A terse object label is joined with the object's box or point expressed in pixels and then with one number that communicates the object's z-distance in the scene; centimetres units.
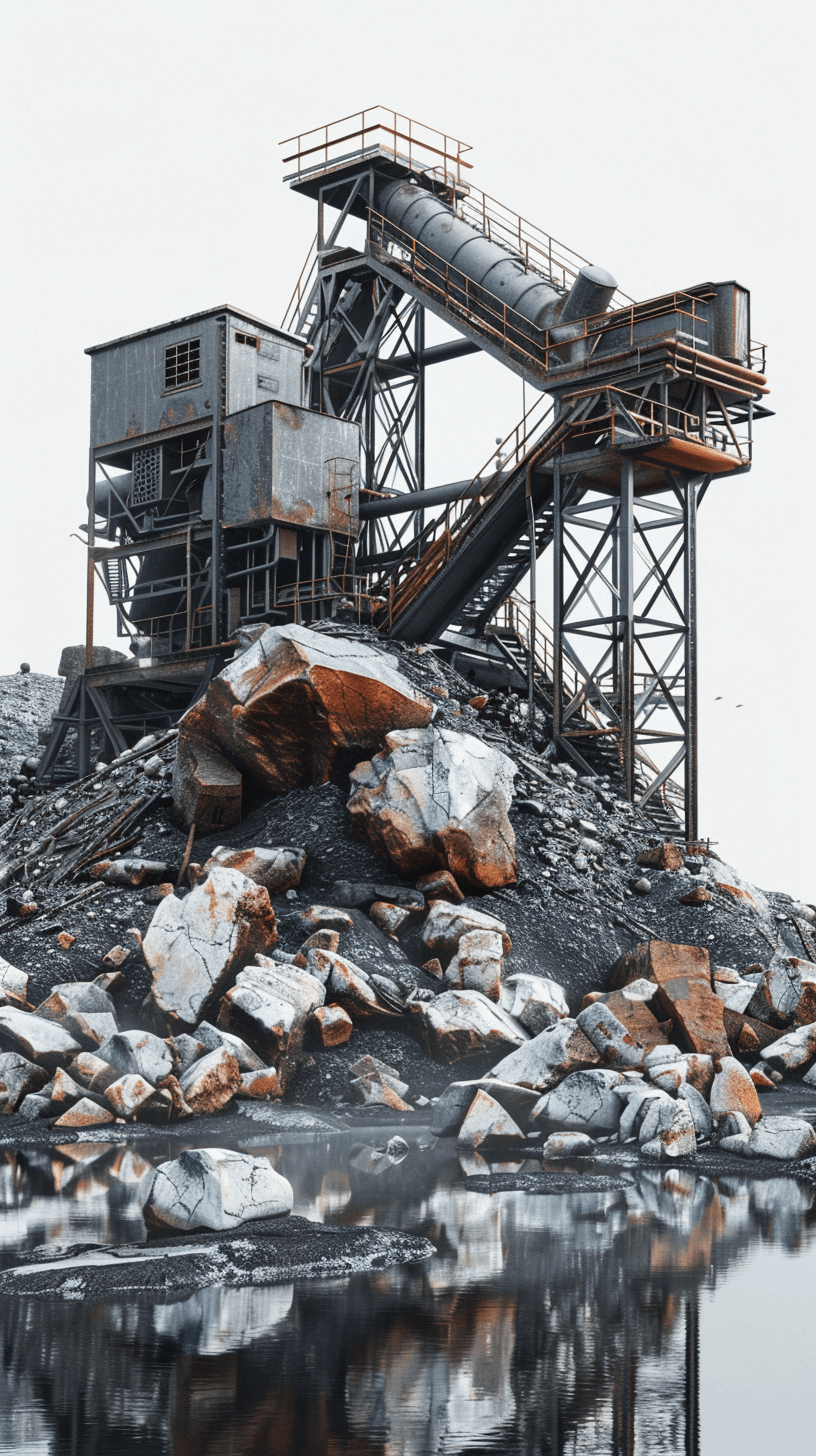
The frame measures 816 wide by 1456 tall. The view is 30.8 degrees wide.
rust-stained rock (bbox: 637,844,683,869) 1848
